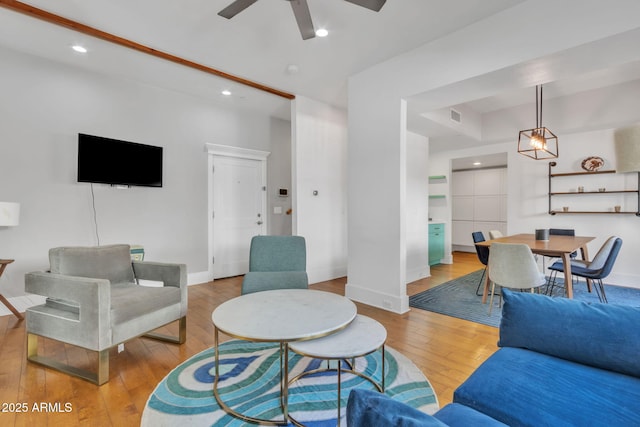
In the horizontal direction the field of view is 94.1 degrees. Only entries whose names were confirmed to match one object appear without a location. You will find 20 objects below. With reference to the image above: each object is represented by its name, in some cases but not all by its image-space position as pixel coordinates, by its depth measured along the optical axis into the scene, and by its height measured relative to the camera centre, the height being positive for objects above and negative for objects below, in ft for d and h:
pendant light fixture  15.89 +3.81
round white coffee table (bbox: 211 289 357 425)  5.11 -2.13
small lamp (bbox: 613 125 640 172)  12.19 +2.47
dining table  10.19 -1.42
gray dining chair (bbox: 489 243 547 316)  9.80 -1.99
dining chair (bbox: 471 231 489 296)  12.75 -1.98
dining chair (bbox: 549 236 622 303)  10.34 -2.01
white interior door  15.79 -0.10
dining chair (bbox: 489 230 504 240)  14.84 -1.36
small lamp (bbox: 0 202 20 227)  9.13 -0.16
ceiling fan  6.82 +4.77
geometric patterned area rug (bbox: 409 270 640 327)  10.68 -3.81
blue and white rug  5.33 -3.72
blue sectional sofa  3.30 -2.25
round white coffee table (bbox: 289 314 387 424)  4.85 -2.38
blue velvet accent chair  9.40 -1.51
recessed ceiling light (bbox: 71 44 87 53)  10.20 +5.57
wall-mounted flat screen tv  11.58 +1.93
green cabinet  19.67 -2.34
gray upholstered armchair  6.46 -2.27
